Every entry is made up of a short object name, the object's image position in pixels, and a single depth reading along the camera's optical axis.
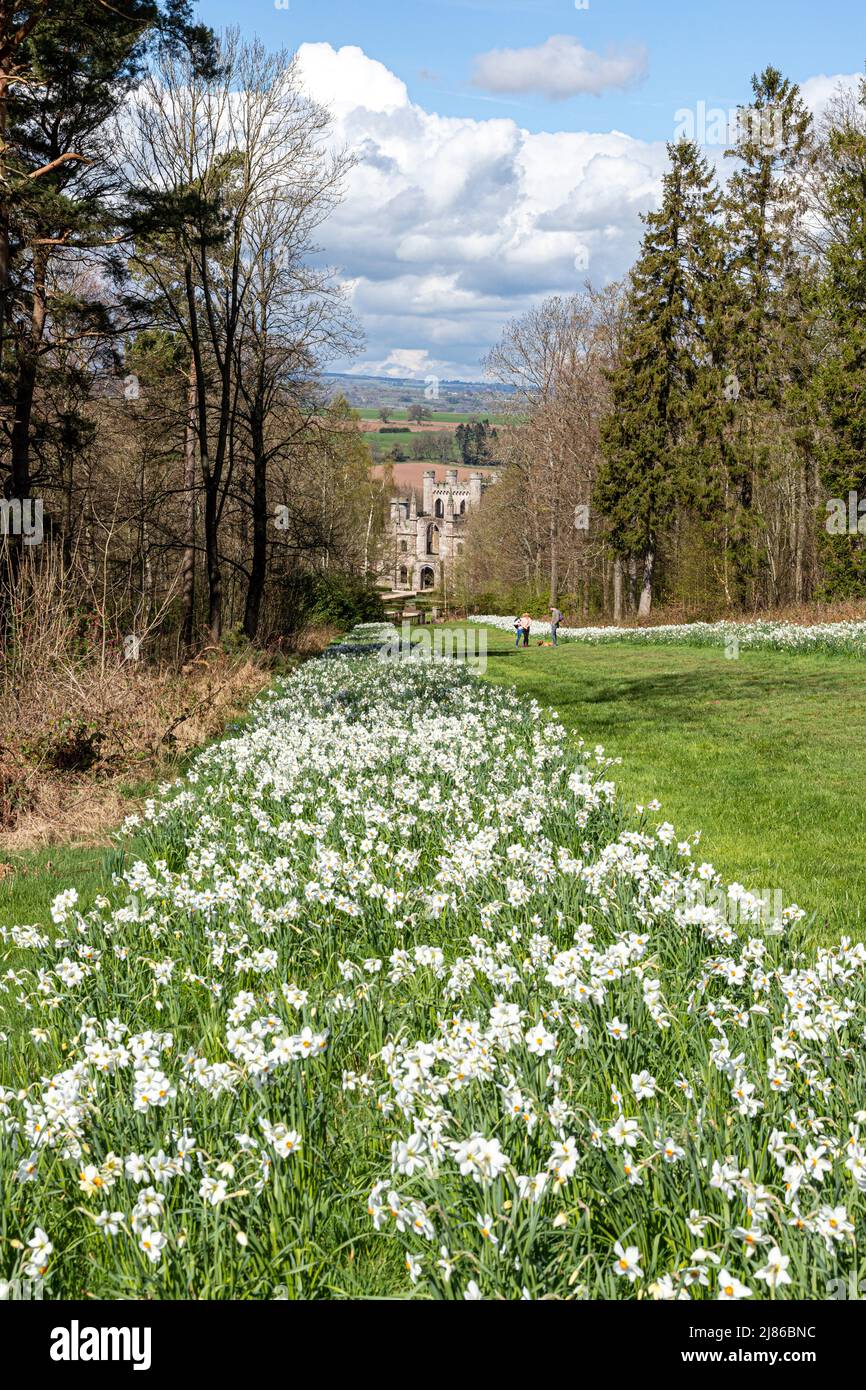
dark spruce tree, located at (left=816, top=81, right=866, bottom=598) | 27.88
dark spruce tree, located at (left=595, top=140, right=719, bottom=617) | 37.50
